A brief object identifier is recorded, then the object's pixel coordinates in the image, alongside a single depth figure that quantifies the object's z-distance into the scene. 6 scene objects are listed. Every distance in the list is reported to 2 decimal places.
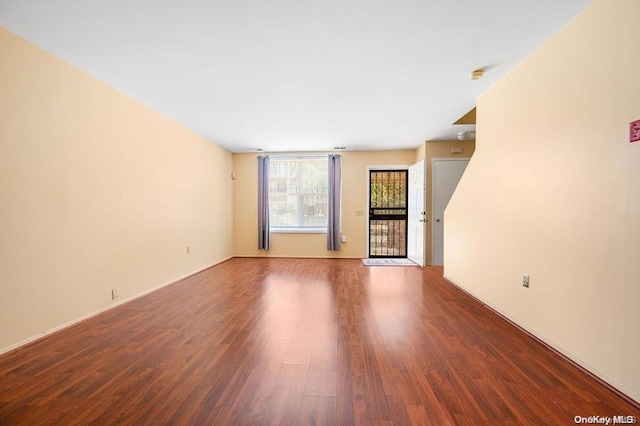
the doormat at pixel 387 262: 5.14
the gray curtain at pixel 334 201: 5.68
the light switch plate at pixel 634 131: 1.44
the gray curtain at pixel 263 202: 5.82
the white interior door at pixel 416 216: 4.96
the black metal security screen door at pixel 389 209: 5.88
